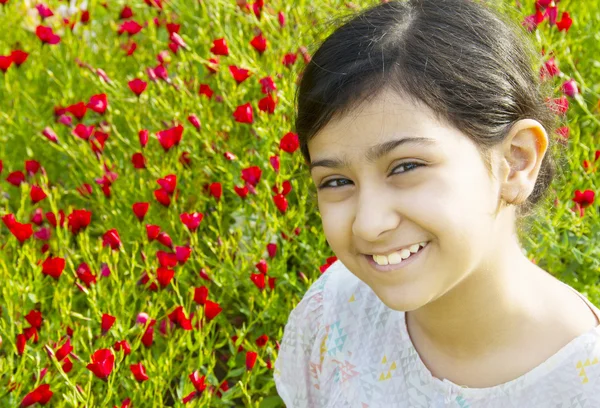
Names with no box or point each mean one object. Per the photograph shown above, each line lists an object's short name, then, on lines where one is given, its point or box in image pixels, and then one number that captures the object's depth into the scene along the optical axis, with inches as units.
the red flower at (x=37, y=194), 88.8
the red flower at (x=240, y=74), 94.9
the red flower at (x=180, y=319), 75.7
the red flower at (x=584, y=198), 80.9
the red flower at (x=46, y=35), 104.6
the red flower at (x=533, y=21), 91.9
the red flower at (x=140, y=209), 85.4
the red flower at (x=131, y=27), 111.4
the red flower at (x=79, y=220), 83.3
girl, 51.7
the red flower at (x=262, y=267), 82.4
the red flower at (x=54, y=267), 79.8
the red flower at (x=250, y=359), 77.0
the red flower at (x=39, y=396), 73.4
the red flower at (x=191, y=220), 83.7
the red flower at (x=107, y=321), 75.6
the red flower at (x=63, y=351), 73.6
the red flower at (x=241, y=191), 87.9
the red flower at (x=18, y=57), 105.4
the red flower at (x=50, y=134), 97.5
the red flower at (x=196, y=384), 74.0
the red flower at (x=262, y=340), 79.9
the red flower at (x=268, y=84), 94.7
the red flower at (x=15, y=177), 98.0
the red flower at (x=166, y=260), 80.4
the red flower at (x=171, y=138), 91.7
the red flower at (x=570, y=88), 87.8
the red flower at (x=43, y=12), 110.8
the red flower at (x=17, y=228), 83.1
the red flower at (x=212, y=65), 99.2
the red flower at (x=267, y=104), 93.4
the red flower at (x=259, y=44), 96.3
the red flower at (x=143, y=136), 93.1
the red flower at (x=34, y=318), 76.8
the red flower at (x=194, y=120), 95.2
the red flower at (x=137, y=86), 96.9
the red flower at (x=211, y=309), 77.4
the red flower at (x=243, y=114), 92.0
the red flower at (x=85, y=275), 80.3
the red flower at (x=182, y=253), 81.1
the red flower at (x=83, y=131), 94.3
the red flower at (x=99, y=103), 95.9
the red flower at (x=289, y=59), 98.5
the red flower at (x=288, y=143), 86.6
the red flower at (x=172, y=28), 103.6
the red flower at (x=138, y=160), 92.0
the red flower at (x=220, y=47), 92.9
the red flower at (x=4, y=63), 103.8
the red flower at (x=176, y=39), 102.0
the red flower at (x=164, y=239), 84.4
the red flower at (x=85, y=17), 114.6
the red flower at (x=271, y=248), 87.5
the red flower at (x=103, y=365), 70.4
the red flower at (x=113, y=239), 81.5
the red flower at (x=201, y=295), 77.4
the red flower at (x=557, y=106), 62.8
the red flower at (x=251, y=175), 87.6
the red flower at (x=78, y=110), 96.8
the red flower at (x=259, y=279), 82.4
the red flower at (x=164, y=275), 78.8
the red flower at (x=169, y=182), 87.5
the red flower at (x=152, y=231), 83.4
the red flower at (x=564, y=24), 95.4
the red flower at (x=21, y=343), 74.9
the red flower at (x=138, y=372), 72.9
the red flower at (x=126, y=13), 115.0
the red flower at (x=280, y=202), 85.7
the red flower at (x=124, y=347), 74.2
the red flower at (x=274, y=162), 89.3
